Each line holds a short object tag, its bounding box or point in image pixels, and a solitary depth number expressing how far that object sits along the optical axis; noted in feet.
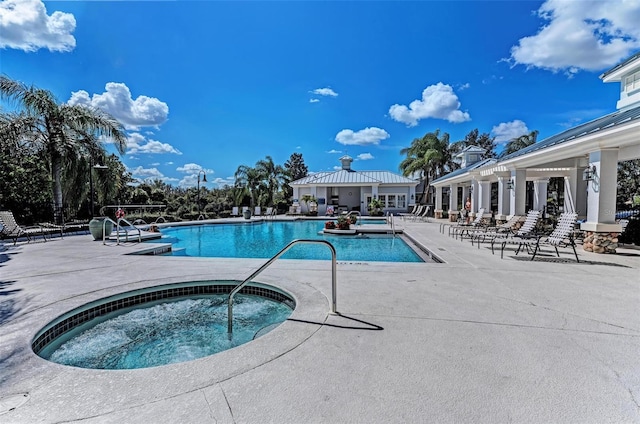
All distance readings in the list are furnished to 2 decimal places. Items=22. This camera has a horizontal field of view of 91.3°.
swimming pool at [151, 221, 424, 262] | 33.32
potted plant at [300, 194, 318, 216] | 90.98
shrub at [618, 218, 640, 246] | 31.19
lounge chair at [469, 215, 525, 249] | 36.27
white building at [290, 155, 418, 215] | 96.17
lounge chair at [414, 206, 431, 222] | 71.56
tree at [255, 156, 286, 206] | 99.96
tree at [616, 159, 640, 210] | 80.64
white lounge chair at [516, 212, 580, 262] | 24.82
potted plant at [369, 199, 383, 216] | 90.27
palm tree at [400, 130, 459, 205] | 98.32
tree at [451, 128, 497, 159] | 142.10
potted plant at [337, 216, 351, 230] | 50.98
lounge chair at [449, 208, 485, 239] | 39.95
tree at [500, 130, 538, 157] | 110.52
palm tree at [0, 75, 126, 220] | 44.65
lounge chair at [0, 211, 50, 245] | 34.58
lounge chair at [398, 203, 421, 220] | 82.78
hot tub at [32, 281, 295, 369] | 11.58
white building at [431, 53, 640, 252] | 26.16
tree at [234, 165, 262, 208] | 96.58
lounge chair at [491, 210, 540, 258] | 29.94
